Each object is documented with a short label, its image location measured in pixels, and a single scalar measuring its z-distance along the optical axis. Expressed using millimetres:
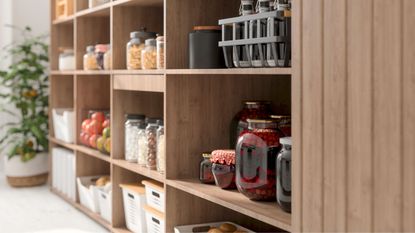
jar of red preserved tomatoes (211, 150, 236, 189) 2393
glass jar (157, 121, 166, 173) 2764
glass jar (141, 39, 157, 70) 2883
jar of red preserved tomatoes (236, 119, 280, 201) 2150
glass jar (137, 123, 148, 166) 2992
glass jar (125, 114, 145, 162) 3156
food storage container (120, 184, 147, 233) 2988
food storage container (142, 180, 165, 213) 2771
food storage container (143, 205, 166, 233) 2720
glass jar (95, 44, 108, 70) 3527
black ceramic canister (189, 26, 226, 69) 2457
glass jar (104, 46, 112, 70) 3439
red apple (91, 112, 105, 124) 3707
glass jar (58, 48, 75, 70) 4051
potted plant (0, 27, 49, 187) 4516
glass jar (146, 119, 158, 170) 2918
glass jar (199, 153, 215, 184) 2541
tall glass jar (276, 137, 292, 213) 1998
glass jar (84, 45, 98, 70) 3652
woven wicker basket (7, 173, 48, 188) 4516
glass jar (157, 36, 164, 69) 2738
